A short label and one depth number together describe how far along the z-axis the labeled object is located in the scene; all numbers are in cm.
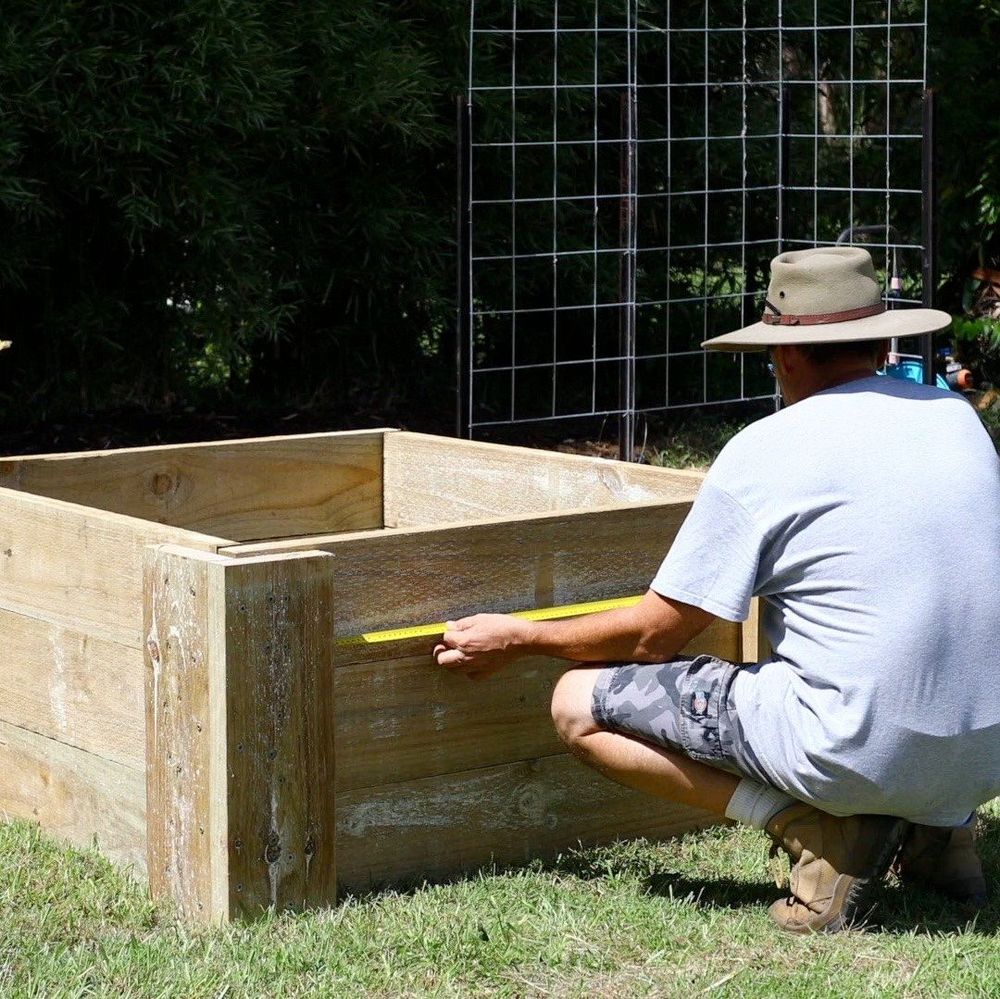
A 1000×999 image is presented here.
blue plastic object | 1238
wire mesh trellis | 1459
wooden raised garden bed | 535
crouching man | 521
